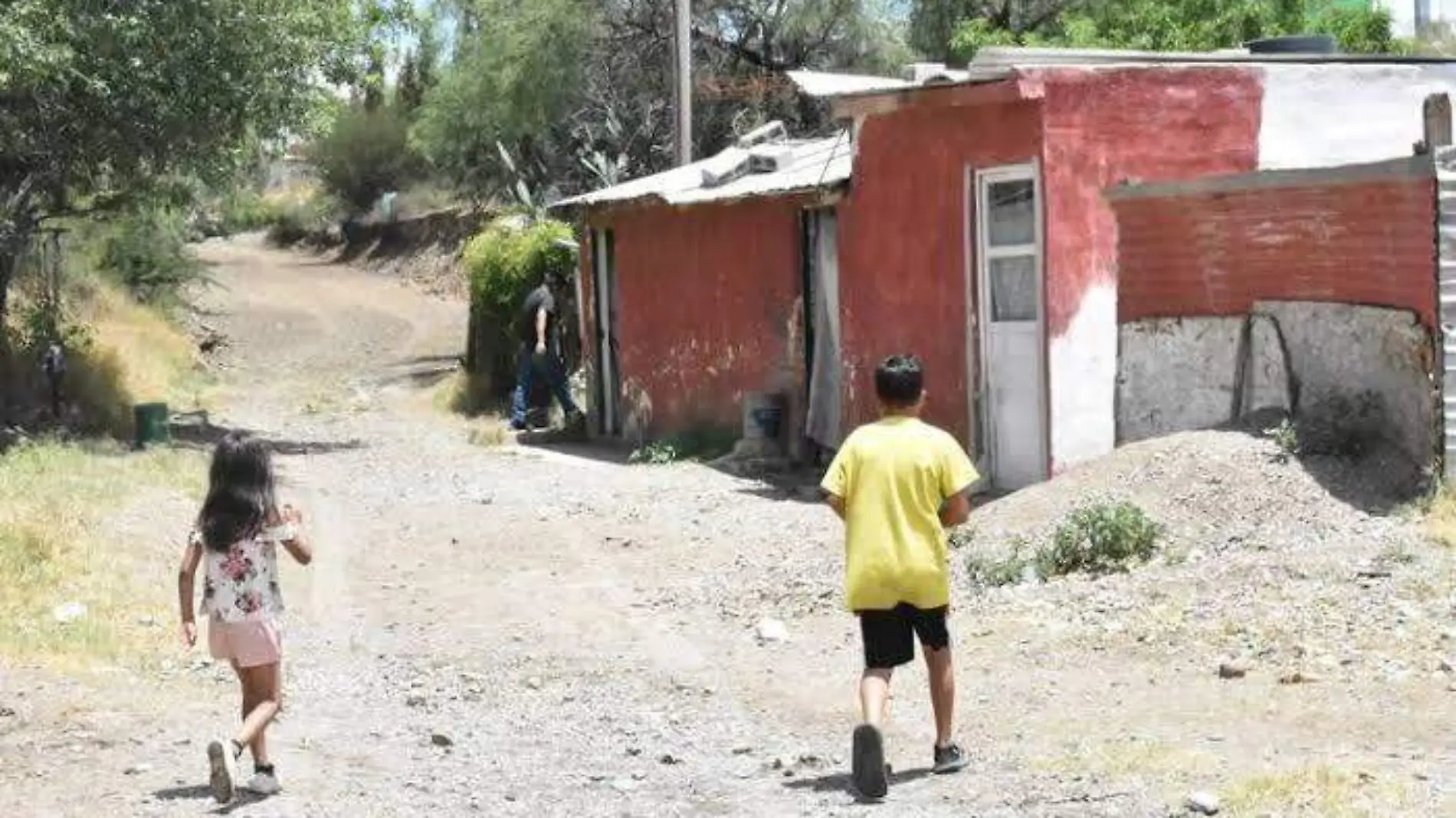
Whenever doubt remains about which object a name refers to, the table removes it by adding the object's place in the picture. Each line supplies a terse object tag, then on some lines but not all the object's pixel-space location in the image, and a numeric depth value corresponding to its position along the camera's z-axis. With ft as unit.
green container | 70.69
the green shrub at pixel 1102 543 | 37.17
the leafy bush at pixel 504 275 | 84.48
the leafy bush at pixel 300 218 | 196.44
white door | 49.14
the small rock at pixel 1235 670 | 29.66
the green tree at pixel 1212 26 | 87.66
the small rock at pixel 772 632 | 35.83
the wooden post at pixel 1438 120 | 36.63
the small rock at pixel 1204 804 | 22.53
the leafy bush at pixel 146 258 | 115.96
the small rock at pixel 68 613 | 36.76
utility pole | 80.38
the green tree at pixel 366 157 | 190.29
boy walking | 24.29
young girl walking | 25.04
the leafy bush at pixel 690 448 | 66.33
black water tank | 55.67
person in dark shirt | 77.92
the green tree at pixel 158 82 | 63.41
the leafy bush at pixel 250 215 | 205.87
